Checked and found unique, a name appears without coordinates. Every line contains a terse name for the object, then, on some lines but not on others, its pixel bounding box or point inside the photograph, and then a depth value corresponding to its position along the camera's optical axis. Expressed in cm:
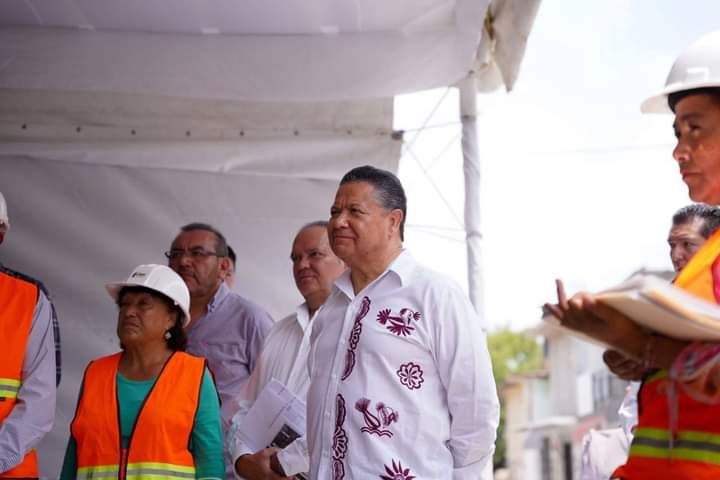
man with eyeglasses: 506
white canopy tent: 539
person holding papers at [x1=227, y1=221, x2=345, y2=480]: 393
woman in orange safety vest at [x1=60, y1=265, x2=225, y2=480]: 396
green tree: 6944
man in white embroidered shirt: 332
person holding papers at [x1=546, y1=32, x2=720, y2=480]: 199
